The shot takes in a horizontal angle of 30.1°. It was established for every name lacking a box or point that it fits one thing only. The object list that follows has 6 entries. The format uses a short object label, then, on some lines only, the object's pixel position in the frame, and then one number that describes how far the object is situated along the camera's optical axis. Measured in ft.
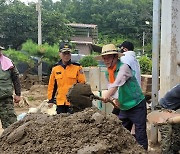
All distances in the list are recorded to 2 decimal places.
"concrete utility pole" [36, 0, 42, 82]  62.85
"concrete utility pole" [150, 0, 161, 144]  16.92
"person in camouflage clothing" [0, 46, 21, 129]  16.08
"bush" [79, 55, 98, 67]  51.78
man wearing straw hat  12.85
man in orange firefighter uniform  15.59
